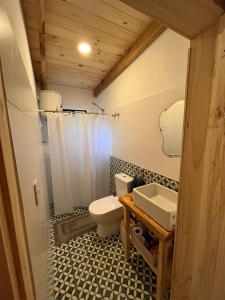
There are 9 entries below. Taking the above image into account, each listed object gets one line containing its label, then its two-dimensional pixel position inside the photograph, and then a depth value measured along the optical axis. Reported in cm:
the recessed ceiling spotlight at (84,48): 181
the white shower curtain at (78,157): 235
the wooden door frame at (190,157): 33
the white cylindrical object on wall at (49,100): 237
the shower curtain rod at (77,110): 223
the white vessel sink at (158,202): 112
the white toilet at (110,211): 184
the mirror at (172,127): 141
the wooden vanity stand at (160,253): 112
